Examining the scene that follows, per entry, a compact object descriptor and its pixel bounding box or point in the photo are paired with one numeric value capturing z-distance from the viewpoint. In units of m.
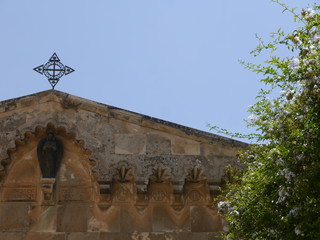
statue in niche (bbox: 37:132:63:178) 12.70
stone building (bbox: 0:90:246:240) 12.49
